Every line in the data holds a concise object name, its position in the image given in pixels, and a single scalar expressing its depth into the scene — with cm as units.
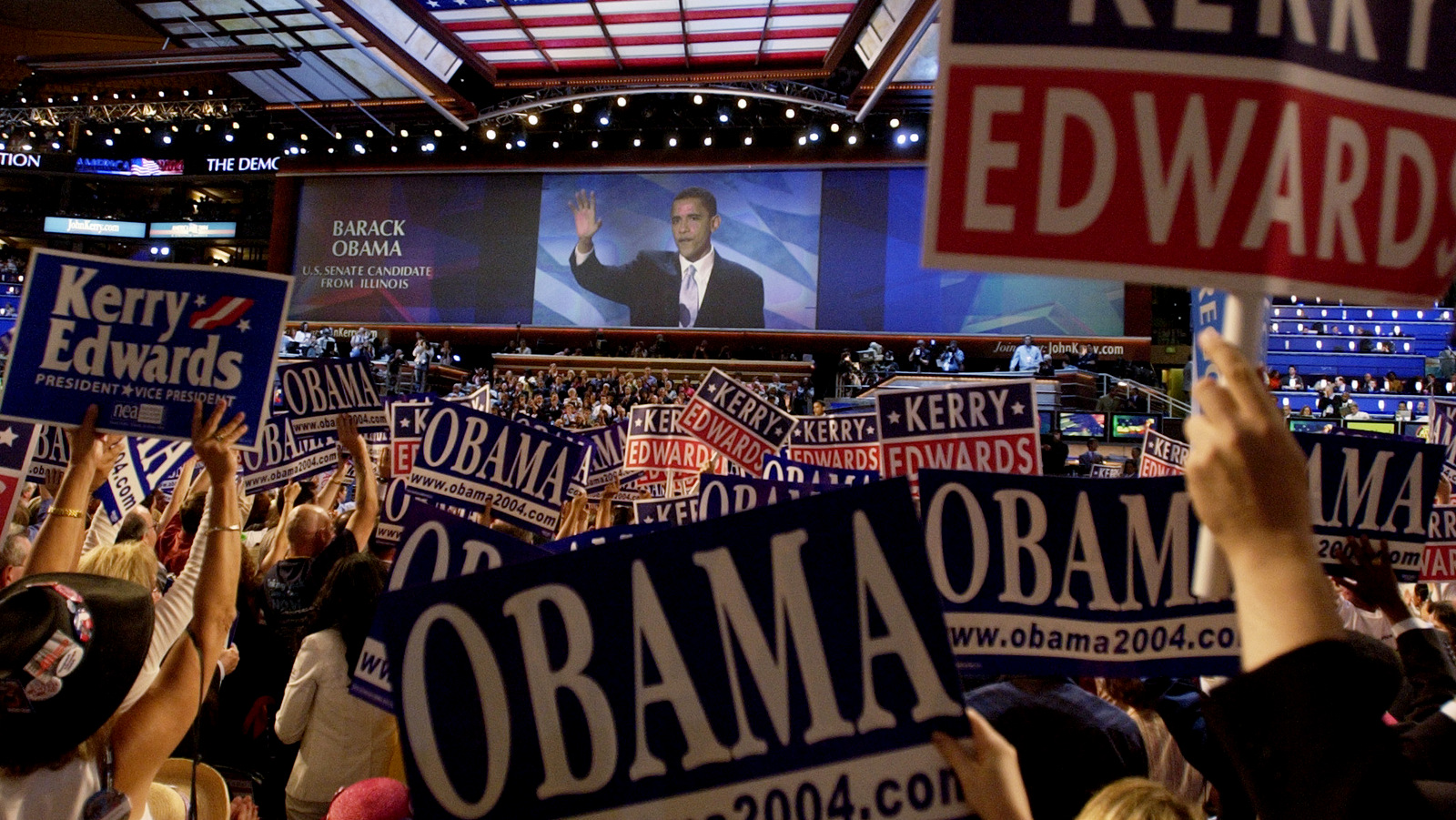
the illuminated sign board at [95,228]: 3438
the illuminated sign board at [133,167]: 3391
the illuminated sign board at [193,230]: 3438
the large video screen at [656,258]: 2544
